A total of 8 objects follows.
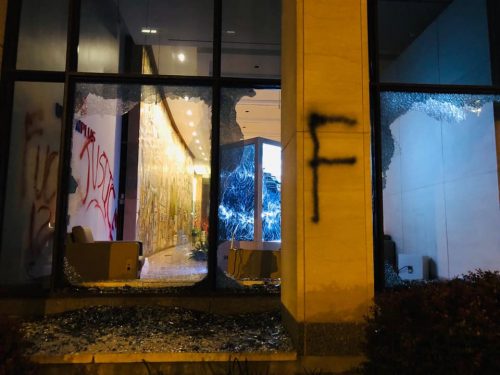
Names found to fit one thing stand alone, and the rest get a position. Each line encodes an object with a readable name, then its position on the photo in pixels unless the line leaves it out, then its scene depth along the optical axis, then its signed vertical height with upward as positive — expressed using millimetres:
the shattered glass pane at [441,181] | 5930 +899
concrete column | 3461 +406
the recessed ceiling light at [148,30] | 6320 +3042
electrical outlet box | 7281 -563
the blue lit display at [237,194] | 5305 +495
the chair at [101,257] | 5812 -392
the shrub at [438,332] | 2367 -582
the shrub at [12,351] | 2460 -744
